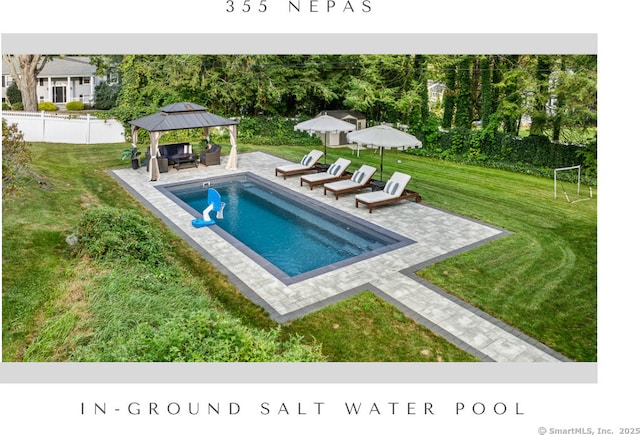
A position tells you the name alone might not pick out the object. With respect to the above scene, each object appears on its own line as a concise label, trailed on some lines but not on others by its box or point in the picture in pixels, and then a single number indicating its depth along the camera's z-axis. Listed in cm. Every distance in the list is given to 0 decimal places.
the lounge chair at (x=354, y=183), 1534
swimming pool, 1063
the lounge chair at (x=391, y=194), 1402
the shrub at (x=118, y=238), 935
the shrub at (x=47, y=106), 3389
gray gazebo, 1688
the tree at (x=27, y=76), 2764
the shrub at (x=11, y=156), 845
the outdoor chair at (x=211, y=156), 1955
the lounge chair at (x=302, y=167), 1783
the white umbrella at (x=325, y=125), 1770
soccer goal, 1563
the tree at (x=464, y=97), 2419
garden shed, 2548
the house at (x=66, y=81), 3828
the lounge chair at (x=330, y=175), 1642
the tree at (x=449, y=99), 2491
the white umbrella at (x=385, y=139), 1484
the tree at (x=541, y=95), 1956
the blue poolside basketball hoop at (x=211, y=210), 1240
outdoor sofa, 1889
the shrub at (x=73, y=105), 3510
